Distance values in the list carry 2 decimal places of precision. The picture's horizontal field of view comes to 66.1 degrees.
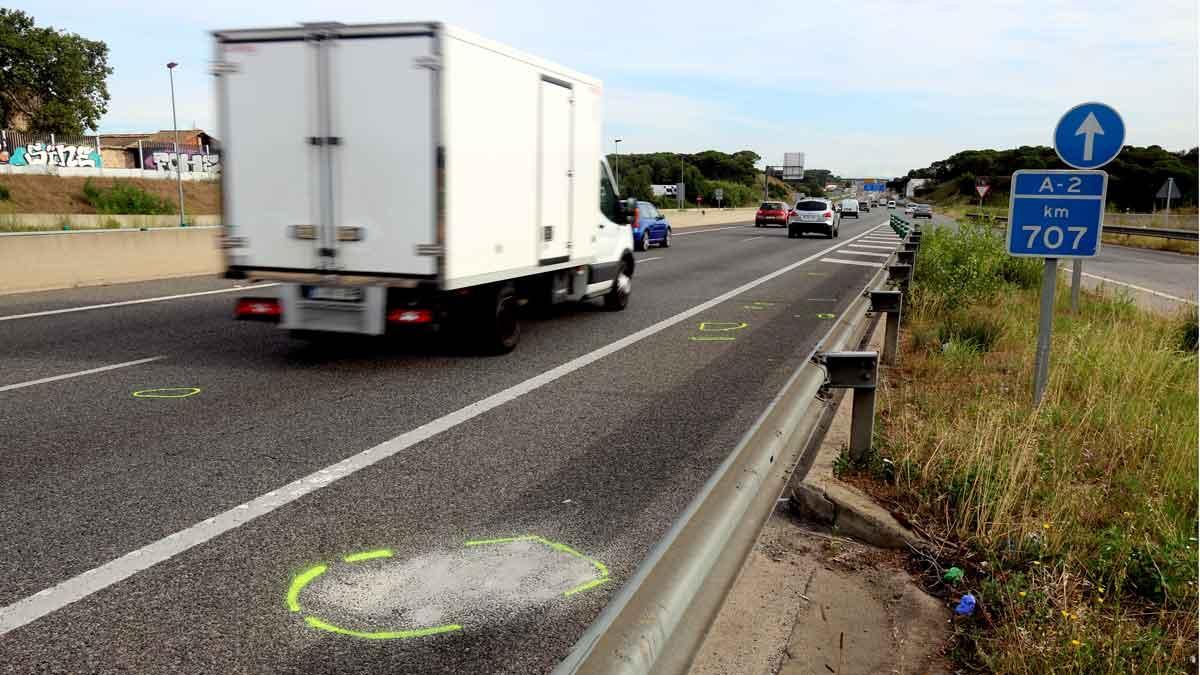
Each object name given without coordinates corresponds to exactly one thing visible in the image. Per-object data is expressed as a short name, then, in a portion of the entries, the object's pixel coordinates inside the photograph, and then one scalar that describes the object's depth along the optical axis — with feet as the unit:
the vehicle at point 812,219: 122.93
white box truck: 24.88
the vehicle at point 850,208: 258.98
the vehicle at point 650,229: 89.40
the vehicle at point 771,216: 156.76
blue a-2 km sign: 20.38
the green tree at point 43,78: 262.06
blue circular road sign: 24.75
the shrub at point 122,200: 211.20
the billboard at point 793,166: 499.92
